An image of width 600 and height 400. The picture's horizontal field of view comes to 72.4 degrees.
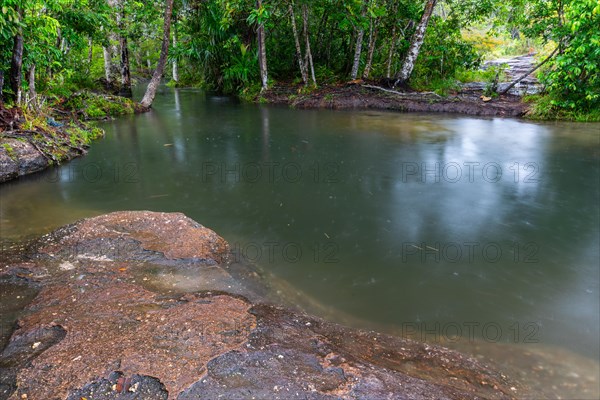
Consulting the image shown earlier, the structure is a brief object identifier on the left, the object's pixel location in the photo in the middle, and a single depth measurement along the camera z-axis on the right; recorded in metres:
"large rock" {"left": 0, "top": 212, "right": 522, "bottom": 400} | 1.89
